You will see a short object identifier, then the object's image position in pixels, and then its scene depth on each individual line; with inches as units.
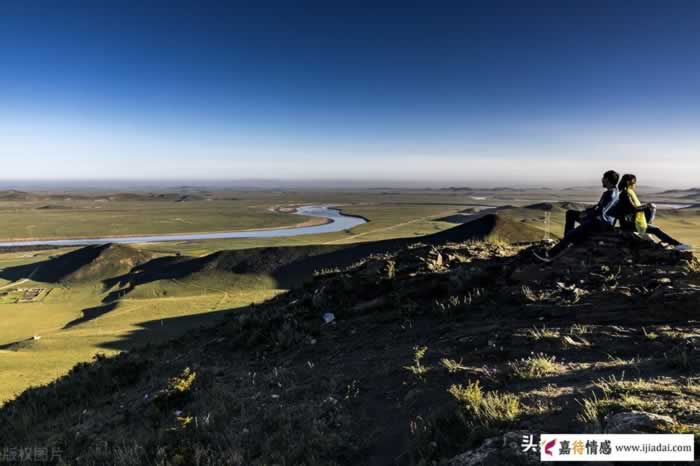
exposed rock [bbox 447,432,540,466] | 123.6
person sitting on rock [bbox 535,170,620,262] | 310.2
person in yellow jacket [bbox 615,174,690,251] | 311.3
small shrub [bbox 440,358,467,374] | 210.5
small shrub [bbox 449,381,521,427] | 150.1
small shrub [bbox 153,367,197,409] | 252.8
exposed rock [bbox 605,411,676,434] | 121.8
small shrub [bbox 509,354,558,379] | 188.5
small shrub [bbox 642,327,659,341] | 214.1
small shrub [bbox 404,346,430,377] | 220.5
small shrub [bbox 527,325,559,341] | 231.3
